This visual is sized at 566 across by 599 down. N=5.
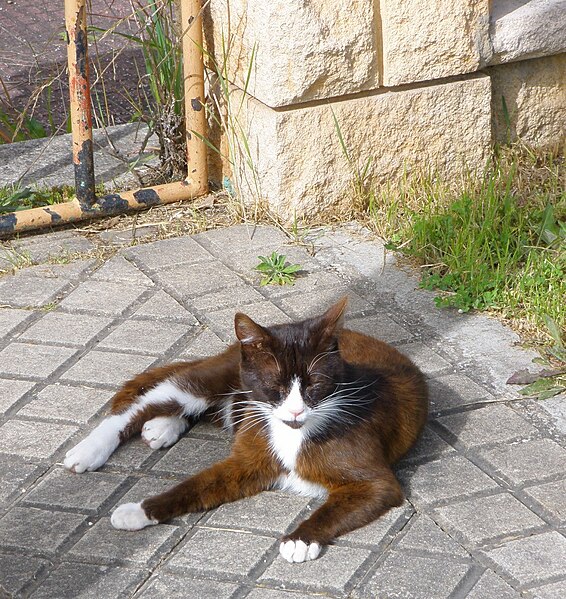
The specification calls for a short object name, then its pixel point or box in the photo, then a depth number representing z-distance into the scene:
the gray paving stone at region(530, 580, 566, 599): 2.85
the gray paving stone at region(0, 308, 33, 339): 4.36
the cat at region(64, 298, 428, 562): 3.16
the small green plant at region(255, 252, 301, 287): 4.72
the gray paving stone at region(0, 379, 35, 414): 3.85
